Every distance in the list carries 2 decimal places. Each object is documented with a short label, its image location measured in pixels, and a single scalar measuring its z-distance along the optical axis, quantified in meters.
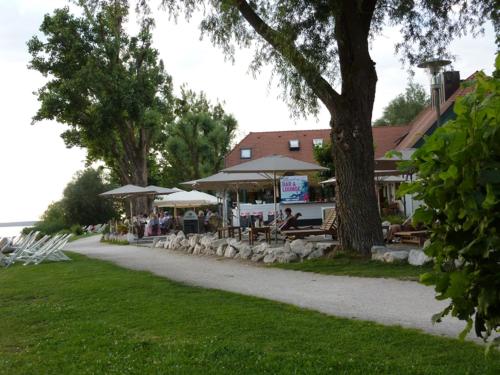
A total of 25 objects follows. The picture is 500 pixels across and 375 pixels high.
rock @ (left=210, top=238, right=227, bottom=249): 17.64
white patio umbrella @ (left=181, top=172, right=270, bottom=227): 21.95
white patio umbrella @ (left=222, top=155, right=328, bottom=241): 17.19
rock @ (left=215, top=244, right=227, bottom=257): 16.95
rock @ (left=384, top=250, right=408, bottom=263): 11.94
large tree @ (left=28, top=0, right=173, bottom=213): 32.03
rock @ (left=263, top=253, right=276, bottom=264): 14.19
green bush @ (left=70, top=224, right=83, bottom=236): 47.74
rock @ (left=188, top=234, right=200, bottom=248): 19.24
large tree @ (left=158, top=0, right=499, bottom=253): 13.21
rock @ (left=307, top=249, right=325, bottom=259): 13.76
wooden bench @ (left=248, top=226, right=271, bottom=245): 17.97
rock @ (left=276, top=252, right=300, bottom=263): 13.92
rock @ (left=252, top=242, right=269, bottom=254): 15.06
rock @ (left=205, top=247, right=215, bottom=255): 17.77
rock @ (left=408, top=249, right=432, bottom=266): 11.33
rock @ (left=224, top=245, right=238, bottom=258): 16.21
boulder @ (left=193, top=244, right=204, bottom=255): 18.53
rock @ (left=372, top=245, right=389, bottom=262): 12.50
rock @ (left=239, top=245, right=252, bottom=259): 15.49
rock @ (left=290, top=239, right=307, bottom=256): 14.12
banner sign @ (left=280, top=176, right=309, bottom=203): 31.38
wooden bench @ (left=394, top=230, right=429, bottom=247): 14.64
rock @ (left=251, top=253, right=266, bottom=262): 14.77
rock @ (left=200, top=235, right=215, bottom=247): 18.16
